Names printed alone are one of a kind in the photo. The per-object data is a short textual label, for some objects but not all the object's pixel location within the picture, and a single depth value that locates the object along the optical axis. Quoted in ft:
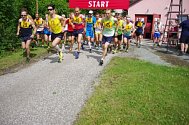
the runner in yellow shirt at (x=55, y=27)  22.44
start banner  36.52
